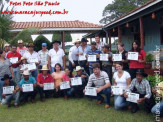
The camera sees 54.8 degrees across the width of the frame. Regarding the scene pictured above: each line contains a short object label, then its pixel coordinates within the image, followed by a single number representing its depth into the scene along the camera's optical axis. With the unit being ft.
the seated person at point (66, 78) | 16.73
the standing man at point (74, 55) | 18.40
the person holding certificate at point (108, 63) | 16.11
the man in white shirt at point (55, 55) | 17.41
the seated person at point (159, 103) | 10.76
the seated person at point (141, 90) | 12.00
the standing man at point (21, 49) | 18.35
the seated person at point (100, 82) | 14.00
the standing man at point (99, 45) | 17.42
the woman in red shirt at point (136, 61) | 14.39
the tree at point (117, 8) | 106.98
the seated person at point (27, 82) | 15.83
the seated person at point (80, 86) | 16.66
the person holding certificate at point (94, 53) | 16.61
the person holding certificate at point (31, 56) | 17.38
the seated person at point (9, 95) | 15.02
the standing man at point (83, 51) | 17.65
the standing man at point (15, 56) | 17.05
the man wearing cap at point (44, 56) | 18.06
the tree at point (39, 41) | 53.90
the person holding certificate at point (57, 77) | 16.71
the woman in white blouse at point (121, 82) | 13.14
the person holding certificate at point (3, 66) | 15.74
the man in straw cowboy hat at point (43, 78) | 16.41
